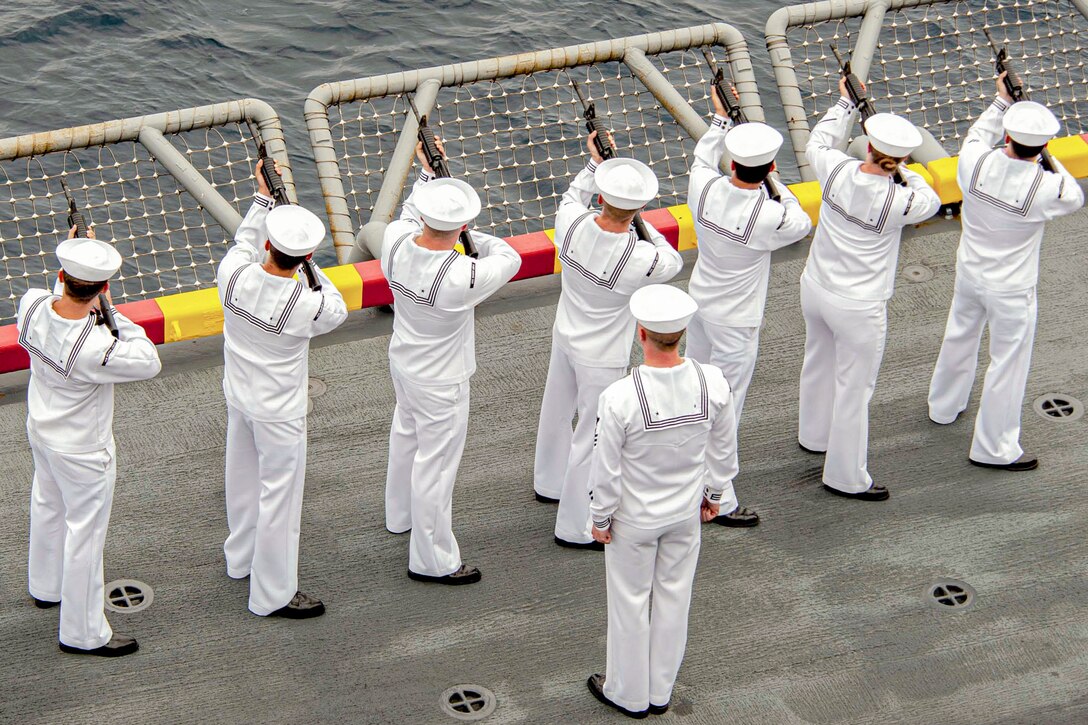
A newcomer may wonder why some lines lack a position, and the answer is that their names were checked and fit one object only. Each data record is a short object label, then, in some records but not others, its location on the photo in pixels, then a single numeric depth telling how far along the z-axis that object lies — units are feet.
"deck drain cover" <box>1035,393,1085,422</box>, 51.93
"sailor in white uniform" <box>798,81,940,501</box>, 45.24
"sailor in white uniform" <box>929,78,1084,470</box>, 46.26
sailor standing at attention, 36.78
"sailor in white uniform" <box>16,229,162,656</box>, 38.24
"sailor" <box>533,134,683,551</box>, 42.96
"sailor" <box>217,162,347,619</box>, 39.83
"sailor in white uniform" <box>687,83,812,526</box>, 44.37
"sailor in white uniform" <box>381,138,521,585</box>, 41.29
